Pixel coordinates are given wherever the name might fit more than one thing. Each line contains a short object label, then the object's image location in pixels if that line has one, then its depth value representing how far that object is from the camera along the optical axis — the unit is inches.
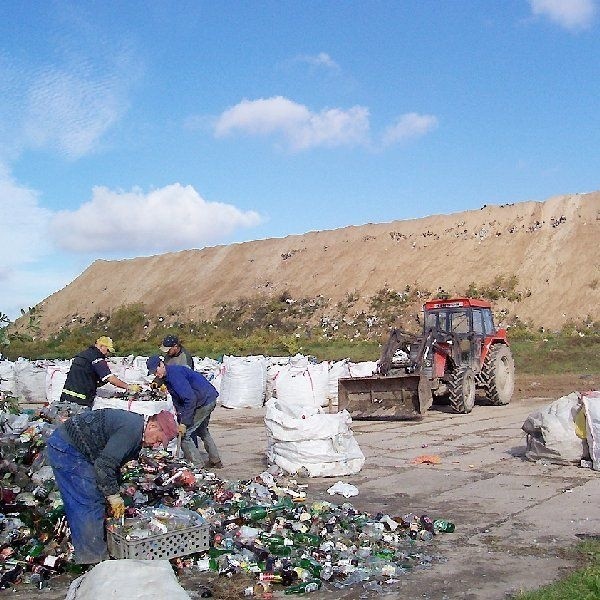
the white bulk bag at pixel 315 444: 318.0
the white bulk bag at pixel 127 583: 112.9
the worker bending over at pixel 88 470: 193.0
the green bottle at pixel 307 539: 214.7
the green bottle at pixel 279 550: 206.1
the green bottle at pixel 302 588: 187.5
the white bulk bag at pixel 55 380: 590.9
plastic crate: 182.1
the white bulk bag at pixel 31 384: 653.9
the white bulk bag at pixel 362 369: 585.0
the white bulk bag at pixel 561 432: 324.2
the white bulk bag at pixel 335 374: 563.3
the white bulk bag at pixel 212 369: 606.5
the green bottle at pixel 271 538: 213.3
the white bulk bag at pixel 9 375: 657.6
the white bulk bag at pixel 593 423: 311.6
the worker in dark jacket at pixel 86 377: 312.7
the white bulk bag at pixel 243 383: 591.2
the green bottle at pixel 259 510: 230.8
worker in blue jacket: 315.0
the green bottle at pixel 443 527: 234.1
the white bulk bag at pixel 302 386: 534.9
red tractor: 490.6
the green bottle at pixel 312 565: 195.9
